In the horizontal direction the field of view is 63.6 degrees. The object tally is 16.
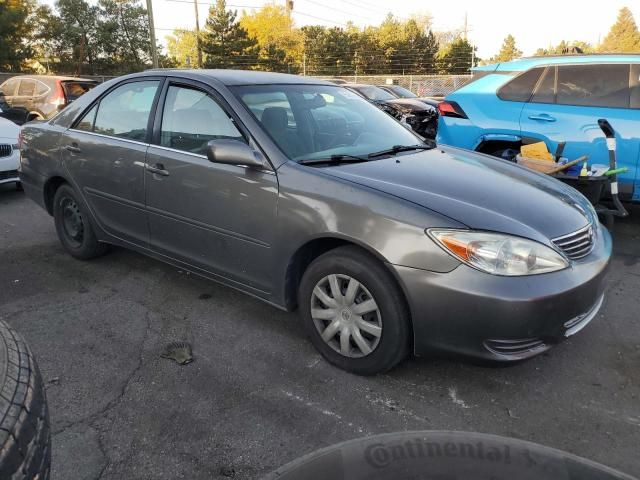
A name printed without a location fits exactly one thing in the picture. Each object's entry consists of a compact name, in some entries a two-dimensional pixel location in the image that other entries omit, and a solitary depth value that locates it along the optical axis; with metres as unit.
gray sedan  2.50
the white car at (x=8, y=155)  6.97
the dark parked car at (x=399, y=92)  16.86
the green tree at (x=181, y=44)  71.31
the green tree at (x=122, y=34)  42.03
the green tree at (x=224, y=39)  48.22
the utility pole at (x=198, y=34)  42.41
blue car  5.24
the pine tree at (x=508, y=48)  81.22
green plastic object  4.89
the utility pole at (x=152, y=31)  21.91
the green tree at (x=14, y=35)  32.69
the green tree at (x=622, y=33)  75.21
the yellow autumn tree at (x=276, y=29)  63.25
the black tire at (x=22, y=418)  1.32
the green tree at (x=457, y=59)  56.37
